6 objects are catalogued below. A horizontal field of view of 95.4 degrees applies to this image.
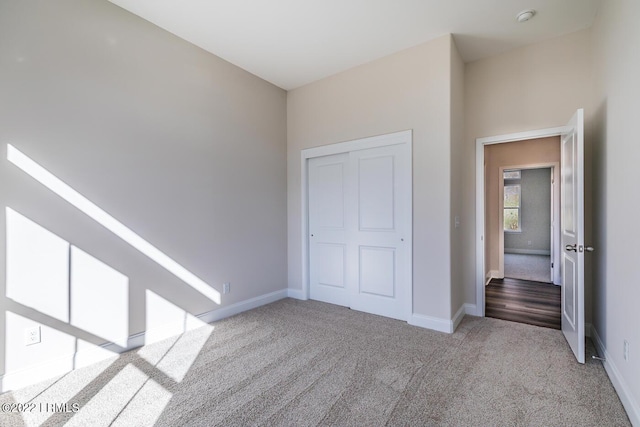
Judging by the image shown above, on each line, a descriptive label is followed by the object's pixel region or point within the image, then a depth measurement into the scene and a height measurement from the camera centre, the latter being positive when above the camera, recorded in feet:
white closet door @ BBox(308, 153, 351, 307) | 12.58 -0.83
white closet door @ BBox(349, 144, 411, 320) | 10.78 -0.82
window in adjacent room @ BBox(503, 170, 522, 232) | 28.94 +0.54
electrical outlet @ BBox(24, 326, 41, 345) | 6.85 -2.92
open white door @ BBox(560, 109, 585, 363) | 7.50 -0.83
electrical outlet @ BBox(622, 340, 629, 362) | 5.90 -2.98
